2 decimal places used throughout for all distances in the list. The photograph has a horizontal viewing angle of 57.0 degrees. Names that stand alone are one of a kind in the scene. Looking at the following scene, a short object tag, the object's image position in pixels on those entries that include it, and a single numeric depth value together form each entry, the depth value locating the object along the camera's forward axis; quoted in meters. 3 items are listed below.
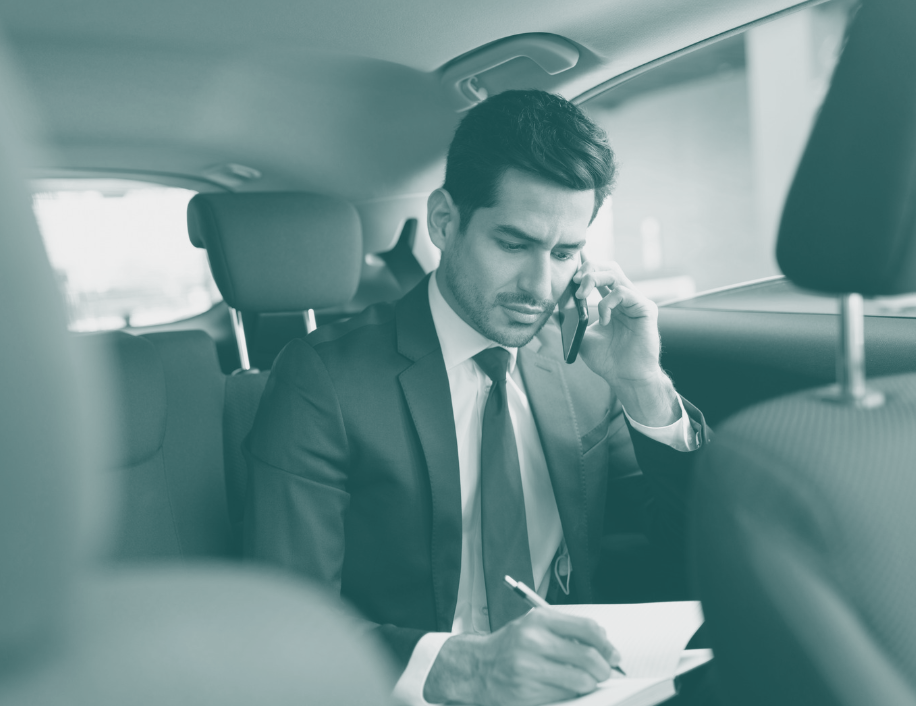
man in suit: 1.31
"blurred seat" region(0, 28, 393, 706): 0.28
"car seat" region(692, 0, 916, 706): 0.59
